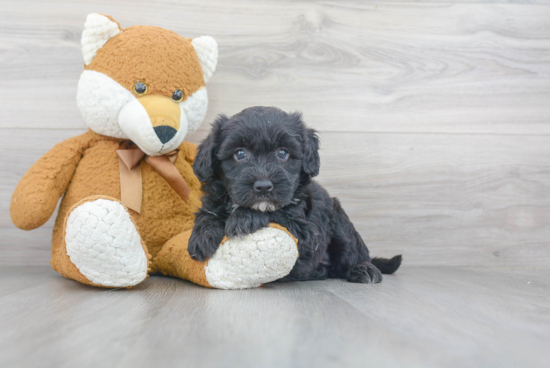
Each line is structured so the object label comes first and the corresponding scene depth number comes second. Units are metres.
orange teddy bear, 1.27
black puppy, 1.26
